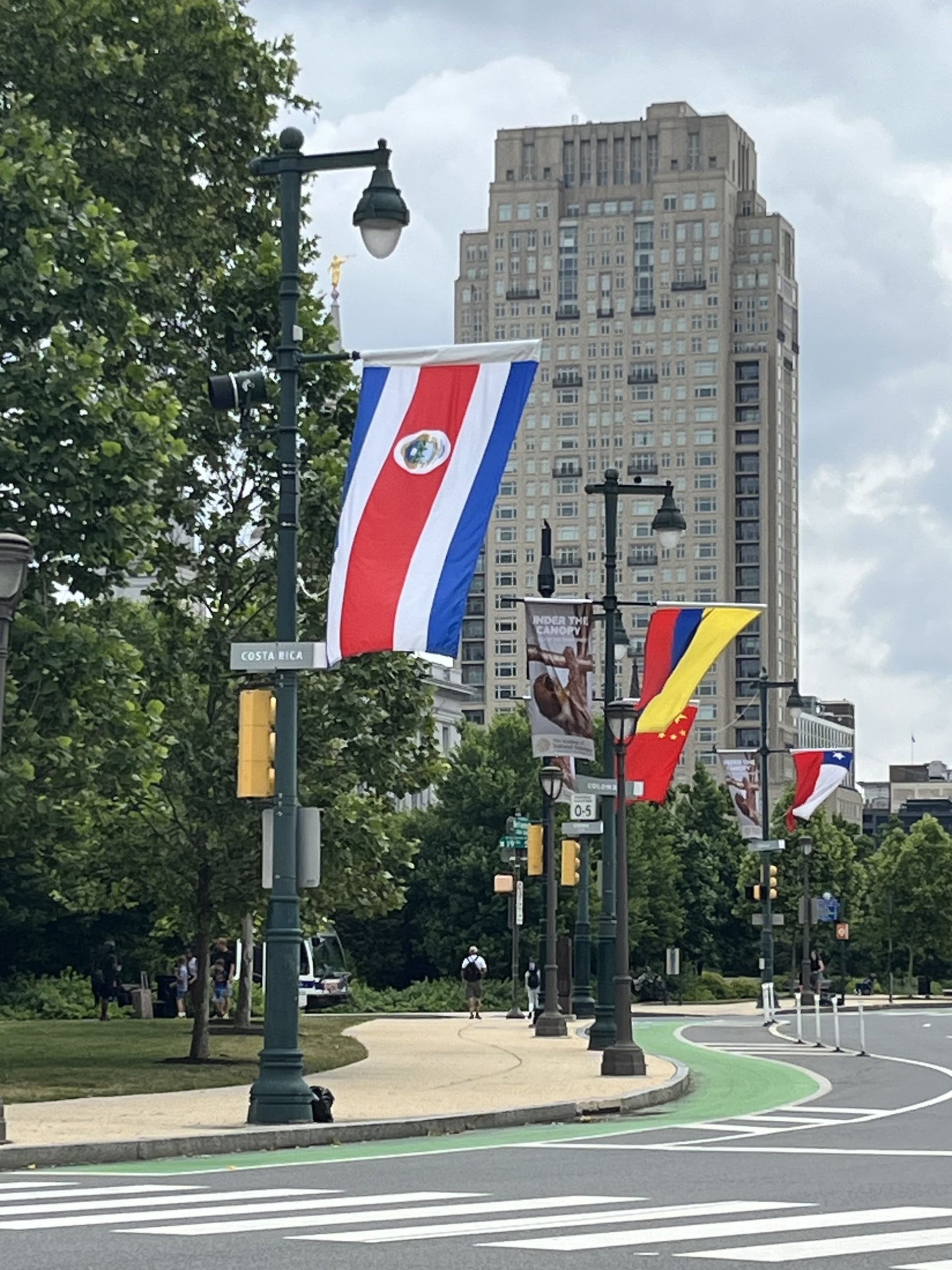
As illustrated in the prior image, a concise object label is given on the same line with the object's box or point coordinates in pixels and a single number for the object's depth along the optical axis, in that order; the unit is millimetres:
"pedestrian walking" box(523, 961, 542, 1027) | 61906
